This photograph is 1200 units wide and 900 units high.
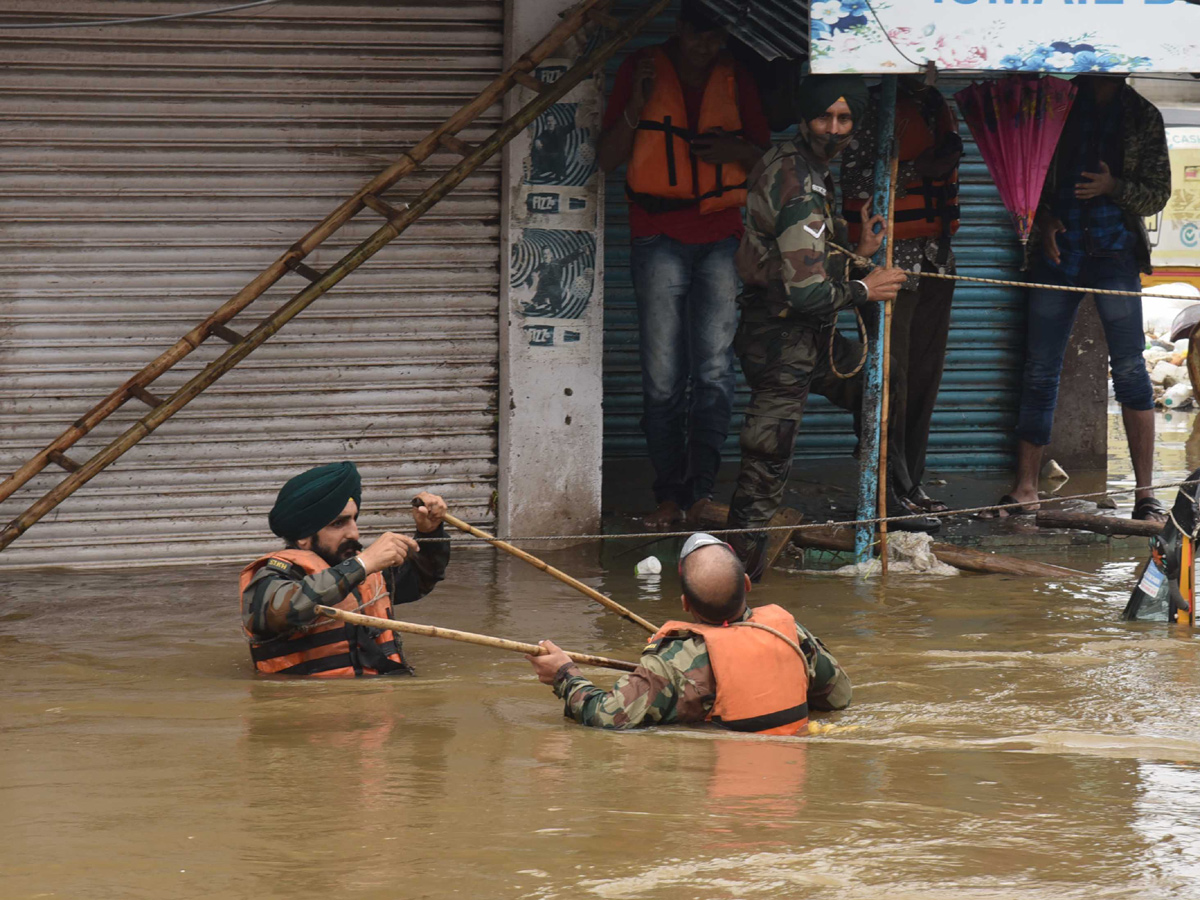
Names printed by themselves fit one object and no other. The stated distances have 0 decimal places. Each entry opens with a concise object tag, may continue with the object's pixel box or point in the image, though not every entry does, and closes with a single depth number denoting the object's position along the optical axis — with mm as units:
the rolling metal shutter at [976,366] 18922
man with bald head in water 8539
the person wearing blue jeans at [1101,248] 15070
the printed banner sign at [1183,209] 30828
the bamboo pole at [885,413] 14242
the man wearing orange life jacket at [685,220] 14500
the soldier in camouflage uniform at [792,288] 13070
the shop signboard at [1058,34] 12703
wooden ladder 13445
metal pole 13891
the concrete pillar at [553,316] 15242
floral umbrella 14344
